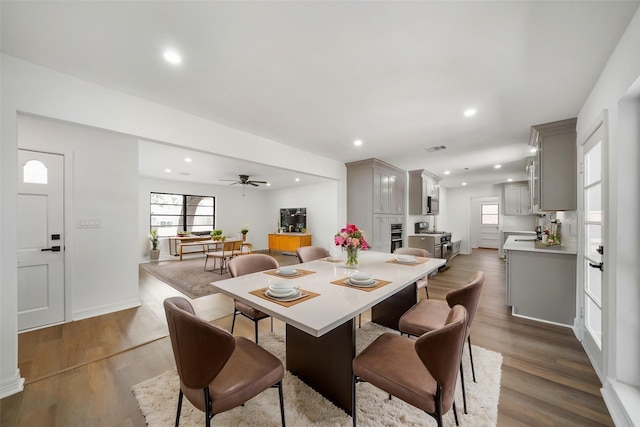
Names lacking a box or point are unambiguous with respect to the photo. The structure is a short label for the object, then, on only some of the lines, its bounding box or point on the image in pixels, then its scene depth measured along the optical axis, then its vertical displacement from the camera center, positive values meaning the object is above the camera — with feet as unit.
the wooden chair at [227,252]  18.43 -3.07
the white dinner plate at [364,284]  5.63 -1.66
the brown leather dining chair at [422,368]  3.42 -2.71
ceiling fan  20.85 +2.92
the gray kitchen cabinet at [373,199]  16.17 +1.02
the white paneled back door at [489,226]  29.94 -1.51
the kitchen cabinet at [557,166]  9.50 +1.92
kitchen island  9.31 -2.80
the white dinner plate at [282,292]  4.88 -1.62
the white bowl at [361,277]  5.79 -1.53
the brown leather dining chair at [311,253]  10.02 -1.70
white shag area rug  4.99 -4.29
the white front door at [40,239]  8.93 -0.98
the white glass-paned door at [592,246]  6.49 -0.93
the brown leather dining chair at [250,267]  7.22 -1.79
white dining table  4.15 -1.73
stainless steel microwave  21.44 +0.74
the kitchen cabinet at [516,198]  24.34 +1.59
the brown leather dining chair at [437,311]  5.30 -2.69
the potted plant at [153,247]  23.26 -3.23
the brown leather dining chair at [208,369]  3.50 -2.34
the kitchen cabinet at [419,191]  20.30 +1.93
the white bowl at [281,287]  4.98 -1.53
